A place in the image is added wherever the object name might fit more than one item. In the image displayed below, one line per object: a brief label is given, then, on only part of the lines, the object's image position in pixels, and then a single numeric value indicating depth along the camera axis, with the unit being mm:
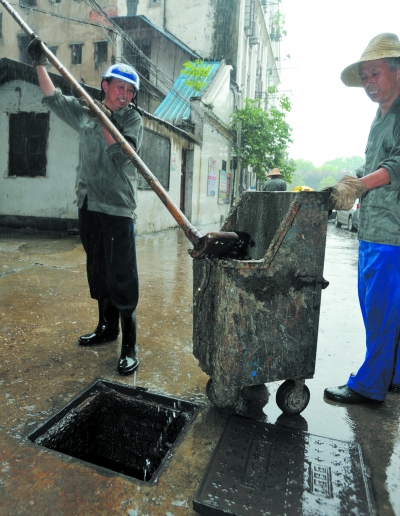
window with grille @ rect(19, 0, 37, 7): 18328
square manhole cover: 1343
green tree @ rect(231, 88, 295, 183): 16125
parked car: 14628
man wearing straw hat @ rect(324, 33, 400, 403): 2039
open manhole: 1893
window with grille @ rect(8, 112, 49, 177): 8805
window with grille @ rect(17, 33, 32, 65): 18519
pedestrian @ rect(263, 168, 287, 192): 9283
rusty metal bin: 1698
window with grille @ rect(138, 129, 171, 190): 9055
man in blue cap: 2301
